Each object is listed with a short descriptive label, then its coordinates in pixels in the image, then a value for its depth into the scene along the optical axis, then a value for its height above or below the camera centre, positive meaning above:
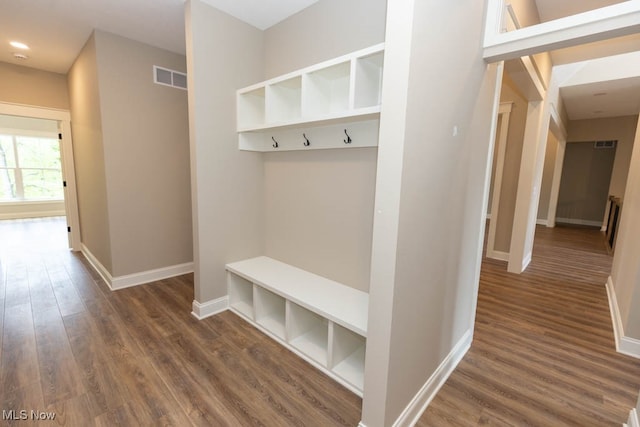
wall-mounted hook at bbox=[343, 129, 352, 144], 2.13 +0.28
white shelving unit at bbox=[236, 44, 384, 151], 1.83 +0.55
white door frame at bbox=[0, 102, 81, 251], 3.88 +0.19
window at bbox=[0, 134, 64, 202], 7.10 -0.06
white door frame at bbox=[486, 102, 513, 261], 4.38 +0.04
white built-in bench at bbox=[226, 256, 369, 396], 1.90 -1.09
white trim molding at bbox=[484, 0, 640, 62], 1.31 +0.79
